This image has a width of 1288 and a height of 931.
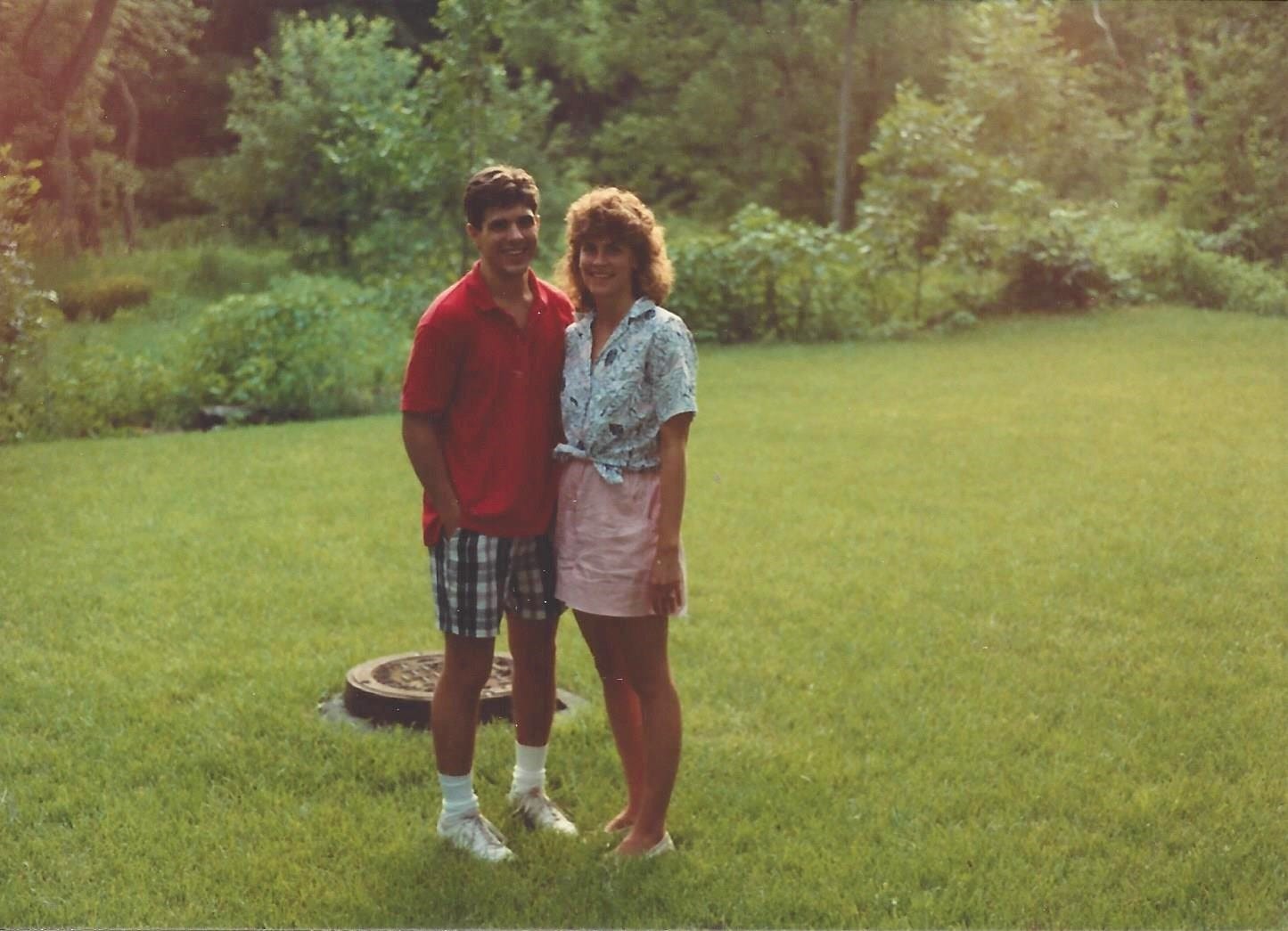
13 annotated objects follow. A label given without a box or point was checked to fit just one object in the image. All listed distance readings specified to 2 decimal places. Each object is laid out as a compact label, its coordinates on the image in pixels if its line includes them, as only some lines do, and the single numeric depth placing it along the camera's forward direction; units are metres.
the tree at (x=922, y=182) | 16.36
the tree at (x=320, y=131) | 16.97
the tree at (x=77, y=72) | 10.69
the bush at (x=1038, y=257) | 16.06
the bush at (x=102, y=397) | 10.05
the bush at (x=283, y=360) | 10.97
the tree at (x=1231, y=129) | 14.72
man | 3.35
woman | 3.33
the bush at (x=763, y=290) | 15.13
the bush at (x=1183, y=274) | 14.84
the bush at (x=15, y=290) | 8.62
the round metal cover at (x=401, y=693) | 4.51
